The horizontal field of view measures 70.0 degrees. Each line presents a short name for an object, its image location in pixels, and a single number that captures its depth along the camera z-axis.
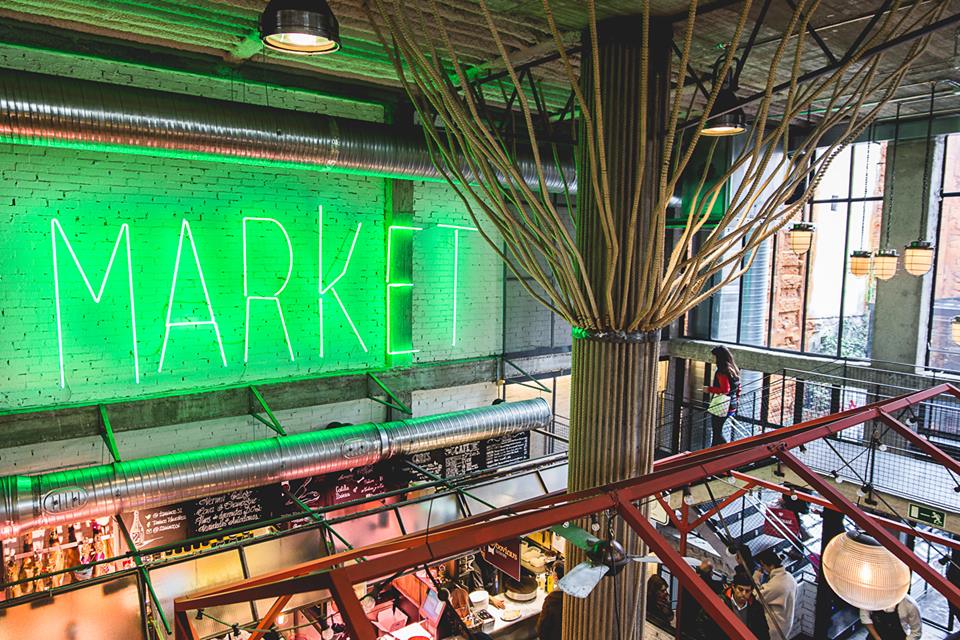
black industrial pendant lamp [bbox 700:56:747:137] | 4.77
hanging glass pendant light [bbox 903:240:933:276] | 8.05
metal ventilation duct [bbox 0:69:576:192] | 5.40
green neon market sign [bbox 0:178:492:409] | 6.64
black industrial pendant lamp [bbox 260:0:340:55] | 3.22
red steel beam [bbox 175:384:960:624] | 2.19
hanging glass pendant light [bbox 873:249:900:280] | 8.57
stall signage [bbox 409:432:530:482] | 9.30
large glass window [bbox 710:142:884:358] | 10.98
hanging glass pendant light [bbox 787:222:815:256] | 8.23
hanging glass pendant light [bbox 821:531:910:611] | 3.91
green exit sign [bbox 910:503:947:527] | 7.60
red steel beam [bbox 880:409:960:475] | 3.97
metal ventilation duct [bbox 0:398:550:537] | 5.88
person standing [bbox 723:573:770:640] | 6.36
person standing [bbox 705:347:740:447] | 8.82
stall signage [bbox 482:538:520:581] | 8.35
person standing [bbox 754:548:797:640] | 7.15
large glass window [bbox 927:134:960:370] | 10.04
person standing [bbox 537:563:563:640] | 5.58
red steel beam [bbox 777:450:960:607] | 2.98
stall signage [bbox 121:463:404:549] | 7.36
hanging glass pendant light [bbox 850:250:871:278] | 8.77
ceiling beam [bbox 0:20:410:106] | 6.30
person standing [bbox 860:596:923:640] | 6.32
